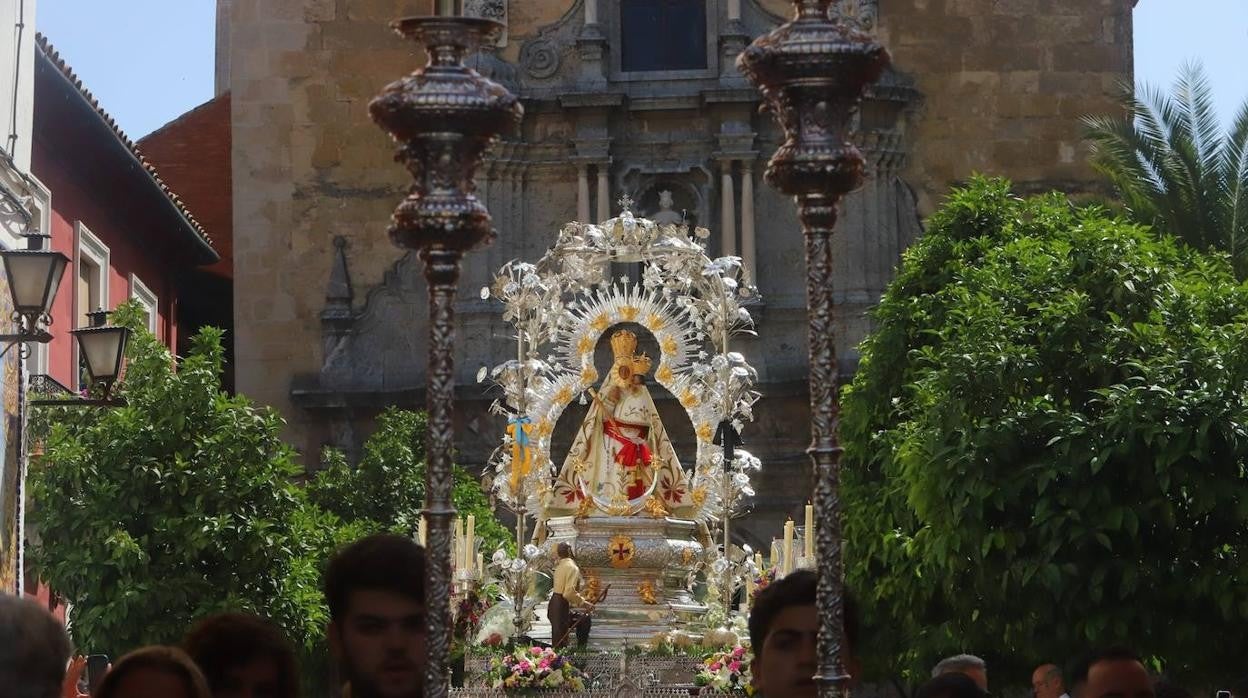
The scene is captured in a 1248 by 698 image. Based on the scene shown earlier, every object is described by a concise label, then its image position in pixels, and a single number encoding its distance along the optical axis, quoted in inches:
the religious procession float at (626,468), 738.8
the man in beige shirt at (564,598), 713.6
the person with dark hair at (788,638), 236.8
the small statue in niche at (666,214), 1144.2
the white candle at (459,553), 721.6
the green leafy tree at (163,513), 792.3
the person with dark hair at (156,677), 215.5
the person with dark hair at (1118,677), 290.2
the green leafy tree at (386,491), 994.7
